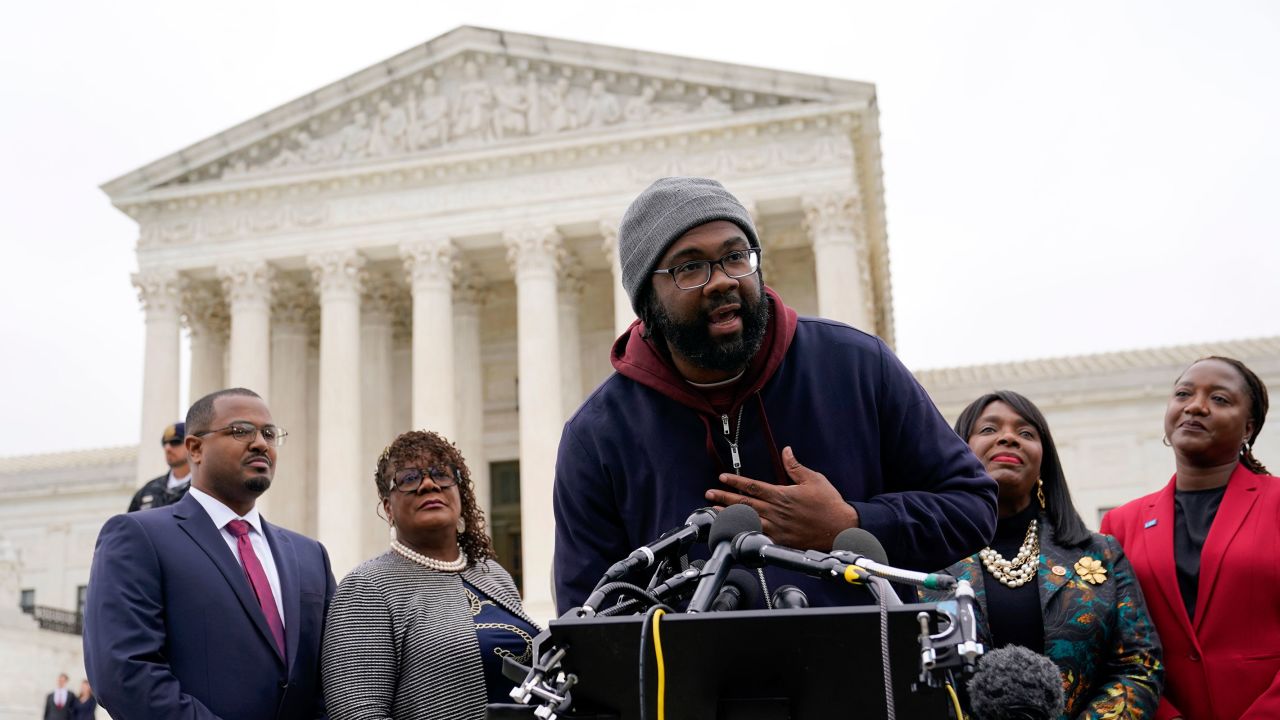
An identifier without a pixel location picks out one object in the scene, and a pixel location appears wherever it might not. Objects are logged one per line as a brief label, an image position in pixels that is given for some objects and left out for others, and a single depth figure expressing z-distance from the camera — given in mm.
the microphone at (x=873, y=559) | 2438
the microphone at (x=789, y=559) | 2561
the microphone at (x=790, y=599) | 2736
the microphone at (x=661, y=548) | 2796
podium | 2439
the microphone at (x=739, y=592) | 2867
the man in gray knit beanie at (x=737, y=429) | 3250
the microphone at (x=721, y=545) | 2631
